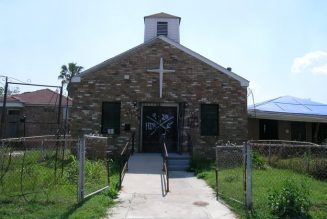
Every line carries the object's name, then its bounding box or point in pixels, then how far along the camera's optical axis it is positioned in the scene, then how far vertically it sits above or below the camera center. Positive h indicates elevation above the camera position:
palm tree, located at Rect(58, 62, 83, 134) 54.47 +8.26
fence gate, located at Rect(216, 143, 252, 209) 8.89 -1.27
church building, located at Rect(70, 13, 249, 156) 18.47 +1.58
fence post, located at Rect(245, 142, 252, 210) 8.72 -0.91
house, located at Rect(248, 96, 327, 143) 21.17 +0.84
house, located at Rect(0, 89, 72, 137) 29.31 +1.28
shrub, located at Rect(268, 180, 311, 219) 8.16 -1.39
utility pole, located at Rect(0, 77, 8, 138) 16.38 +0.36
